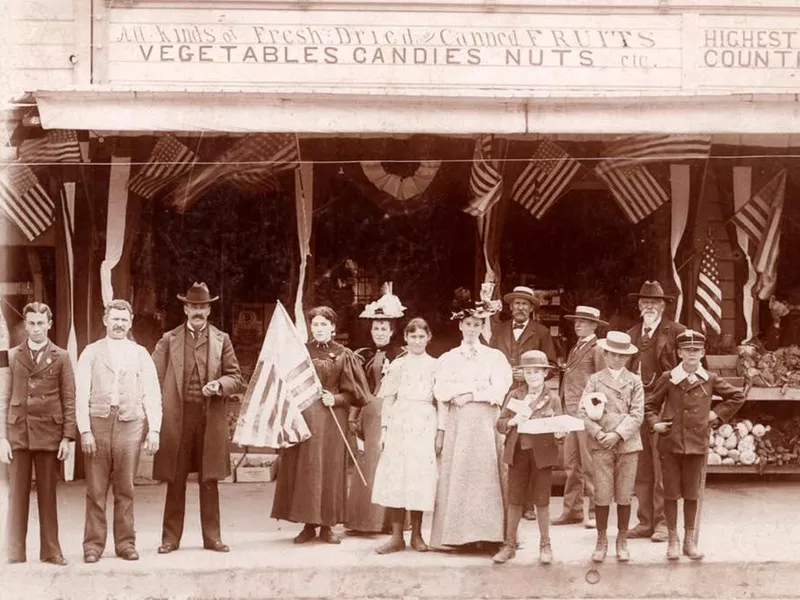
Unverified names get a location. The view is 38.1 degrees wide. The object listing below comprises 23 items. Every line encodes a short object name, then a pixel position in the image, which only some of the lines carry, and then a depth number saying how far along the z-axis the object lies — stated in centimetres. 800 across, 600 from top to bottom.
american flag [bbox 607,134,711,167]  1042
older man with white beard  911
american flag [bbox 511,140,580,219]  1142
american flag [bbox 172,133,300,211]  1113
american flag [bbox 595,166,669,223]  1136
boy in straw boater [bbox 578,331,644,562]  812
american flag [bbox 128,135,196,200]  1115
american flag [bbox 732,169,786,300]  1152
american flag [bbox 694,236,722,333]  1155
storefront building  1140
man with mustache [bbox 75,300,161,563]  825
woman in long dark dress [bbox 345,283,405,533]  920
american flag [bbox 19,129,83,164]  1052
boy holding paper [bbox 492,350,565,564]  814
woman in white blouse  841
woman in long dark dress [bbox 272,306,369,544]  889
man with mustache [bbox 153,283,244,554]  857
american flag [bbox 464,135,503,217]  1112
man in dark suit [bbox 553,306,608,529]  976
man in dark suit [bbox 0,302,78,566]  810
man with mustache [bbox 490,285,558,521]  1041
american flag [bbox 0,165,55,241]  1114
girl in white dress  854
